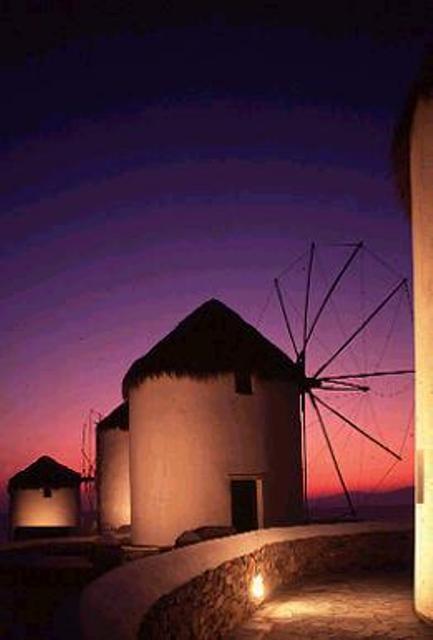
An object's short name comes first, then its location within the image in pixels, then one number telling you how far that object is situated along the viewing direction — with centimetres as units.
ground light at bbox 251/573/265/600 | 1182
